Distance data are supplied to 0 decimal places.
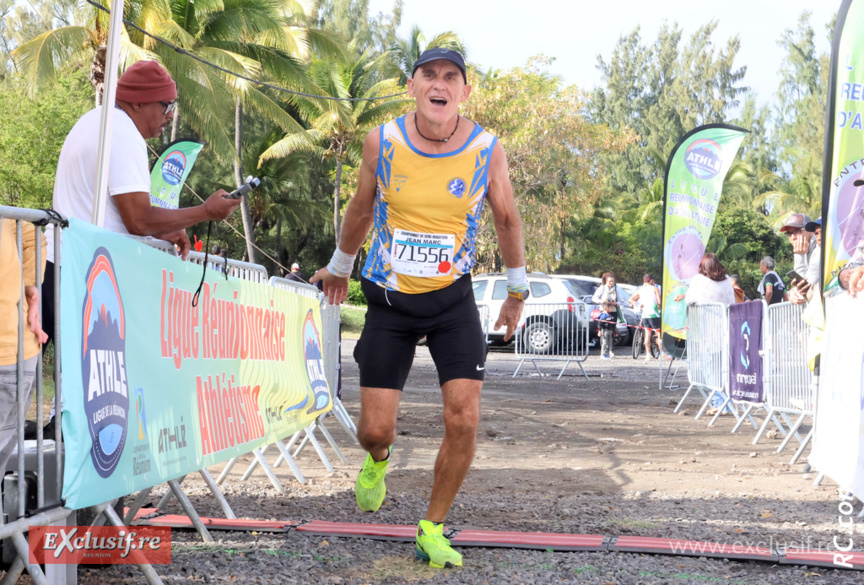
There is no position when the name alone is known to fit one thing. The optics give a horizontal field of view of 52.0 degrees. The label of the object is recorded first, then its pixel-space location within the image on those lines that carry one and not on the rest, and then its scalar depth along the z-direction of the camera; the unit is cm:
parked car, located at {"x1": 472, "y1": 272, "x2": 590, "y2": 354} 1641
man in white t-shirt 383
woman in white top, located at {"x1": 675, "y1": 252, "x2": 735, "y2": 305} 1145
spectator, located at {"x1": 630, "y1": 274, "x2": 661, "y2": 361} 1938
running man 402
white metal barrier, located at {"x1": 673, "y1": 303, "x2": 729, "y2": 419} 999
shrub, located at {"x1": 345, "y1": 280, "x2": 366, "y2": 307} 3956
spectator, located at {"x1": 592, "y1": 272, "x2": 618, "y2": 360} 2056
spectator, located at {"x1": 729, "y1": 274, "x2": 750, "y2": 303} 1337
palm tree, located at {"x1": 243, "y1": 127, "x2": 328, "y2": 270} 4109
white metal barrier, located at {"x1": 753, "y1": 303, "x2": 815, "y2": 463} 744
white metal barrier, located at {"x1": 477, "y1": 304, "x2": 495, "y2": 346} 1729
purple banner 858
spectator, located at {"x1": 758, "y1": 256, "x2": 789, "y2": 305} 1234
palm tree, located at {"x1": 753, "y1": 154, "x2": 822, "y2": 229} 5146
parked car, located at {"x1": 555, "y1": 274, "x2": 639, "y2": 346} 2097
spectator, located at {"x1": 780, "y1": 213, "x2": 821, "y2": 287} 804
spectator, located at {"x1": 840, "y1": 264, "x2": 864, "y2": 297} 521
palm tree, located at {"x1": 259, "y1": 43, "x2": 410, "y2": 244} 3550
